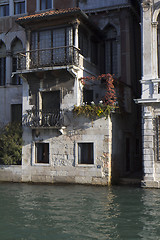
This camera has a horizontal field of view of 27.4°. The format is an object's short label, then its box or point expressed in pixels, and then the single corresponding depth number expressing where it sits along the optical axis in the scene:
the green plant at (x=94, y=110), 16.14
